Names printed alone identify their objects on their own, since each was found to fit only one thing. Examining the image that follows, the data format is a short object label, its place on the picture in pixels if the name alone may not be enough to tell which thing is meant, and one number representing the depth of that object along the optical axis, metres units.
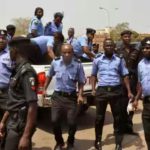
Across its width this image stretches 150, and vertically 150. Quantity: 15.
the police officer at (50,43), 7.32
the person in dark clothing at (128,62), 6.50
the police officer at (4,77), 5.71
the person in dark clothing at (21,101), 3.51
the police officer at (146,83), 4.96
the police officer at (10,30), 8.16
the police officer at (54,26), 8.55
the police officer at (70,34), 10.02
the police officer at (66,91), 5.85
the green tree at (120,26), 75.09
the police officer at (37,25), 8.79
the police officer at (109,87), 5.99
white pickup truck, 6.57
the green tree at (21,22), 72.62
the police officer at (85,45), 8.12
